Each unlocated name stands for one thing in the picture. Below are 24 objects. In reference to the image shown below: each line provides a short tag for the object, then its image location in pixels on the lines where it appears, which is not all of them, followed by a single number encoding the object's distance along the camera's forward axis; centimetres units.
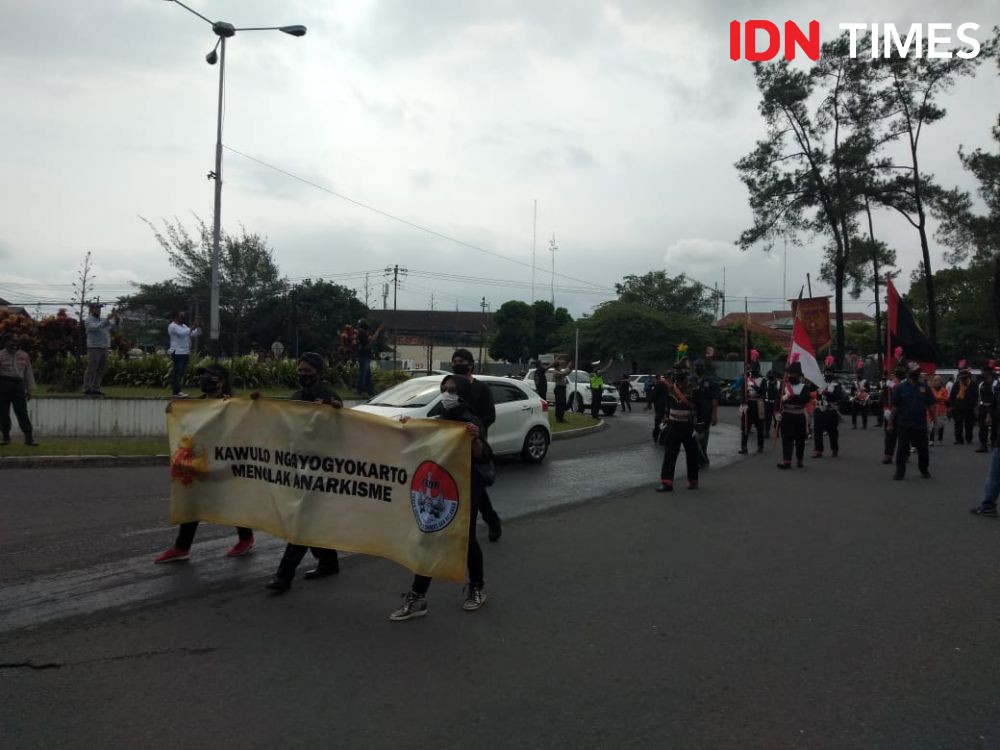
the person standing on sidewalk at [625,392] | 3377
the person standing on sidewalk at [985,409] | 1838
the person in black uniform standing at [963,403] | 2031
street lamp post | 2023
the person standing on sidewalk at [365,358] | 1852
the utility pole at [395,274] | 6931
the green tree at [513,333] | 7681
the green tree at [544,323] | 7769
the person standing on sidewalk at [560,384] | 2130
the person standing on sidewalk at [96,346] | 1581
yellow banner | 542
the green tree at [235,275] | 4403
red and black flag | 1820
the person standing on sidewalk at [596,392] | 2566
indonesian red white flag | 1529
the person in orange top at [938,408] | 2032
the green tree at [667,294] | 7350
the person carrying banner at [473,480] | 538
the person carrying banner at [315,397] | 597
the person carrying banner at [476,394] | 628
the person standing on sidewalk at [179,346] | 1625
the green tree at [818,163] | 3572
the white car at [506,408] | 1192
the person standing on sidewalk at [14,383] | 1225
